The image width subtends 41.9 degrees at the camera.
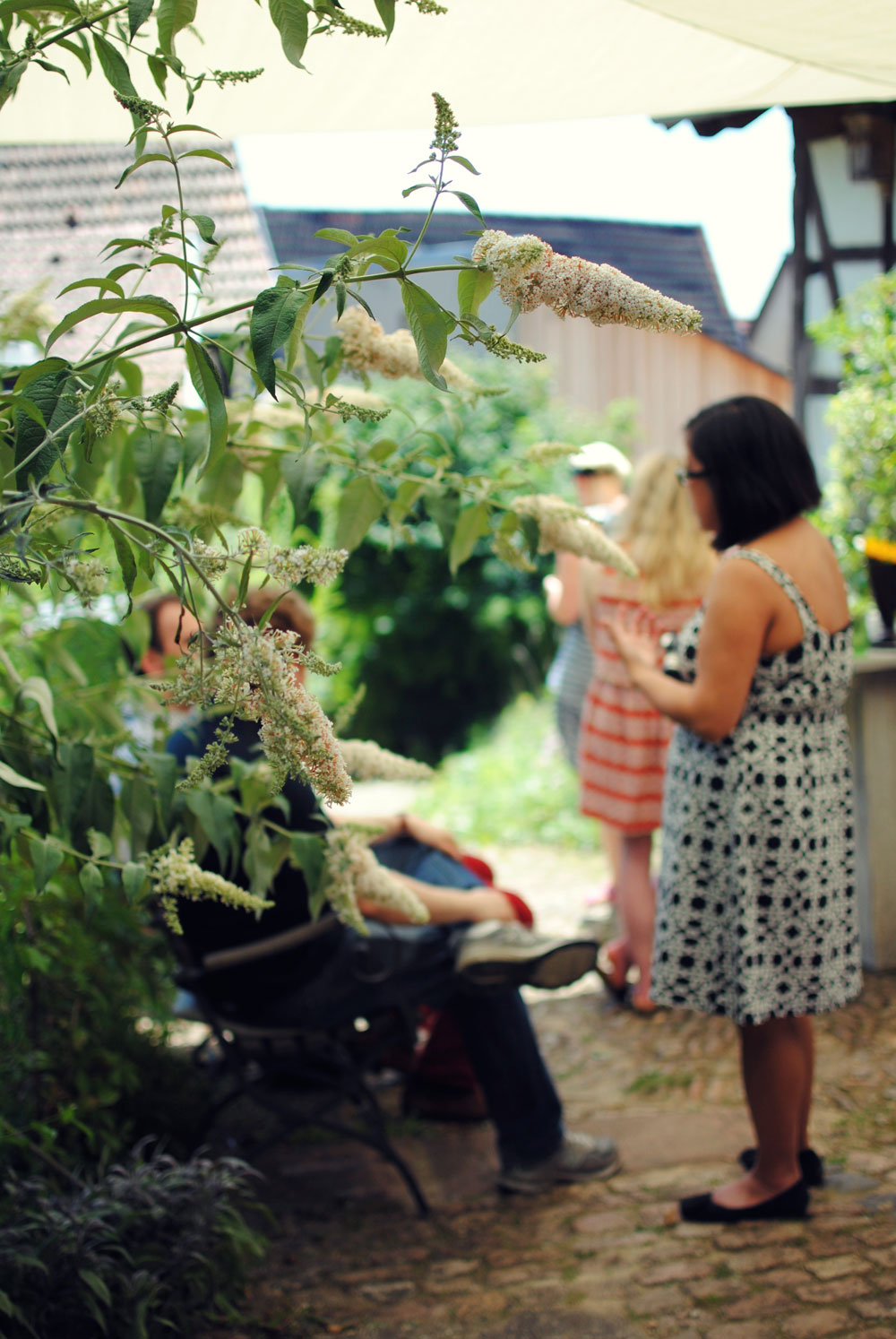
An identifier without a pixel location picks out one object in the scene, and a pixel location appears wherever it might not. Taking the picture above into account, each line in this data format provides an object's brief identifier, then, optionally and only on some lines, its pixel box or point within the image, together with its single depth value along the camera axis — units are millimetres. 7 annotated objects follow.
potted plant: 4211
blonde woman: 3955
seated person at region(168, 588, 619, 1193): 2705
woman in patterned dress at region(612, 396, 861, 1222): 2455
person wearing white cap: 4703
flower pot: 4168
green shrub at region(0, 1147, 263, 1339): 2084
